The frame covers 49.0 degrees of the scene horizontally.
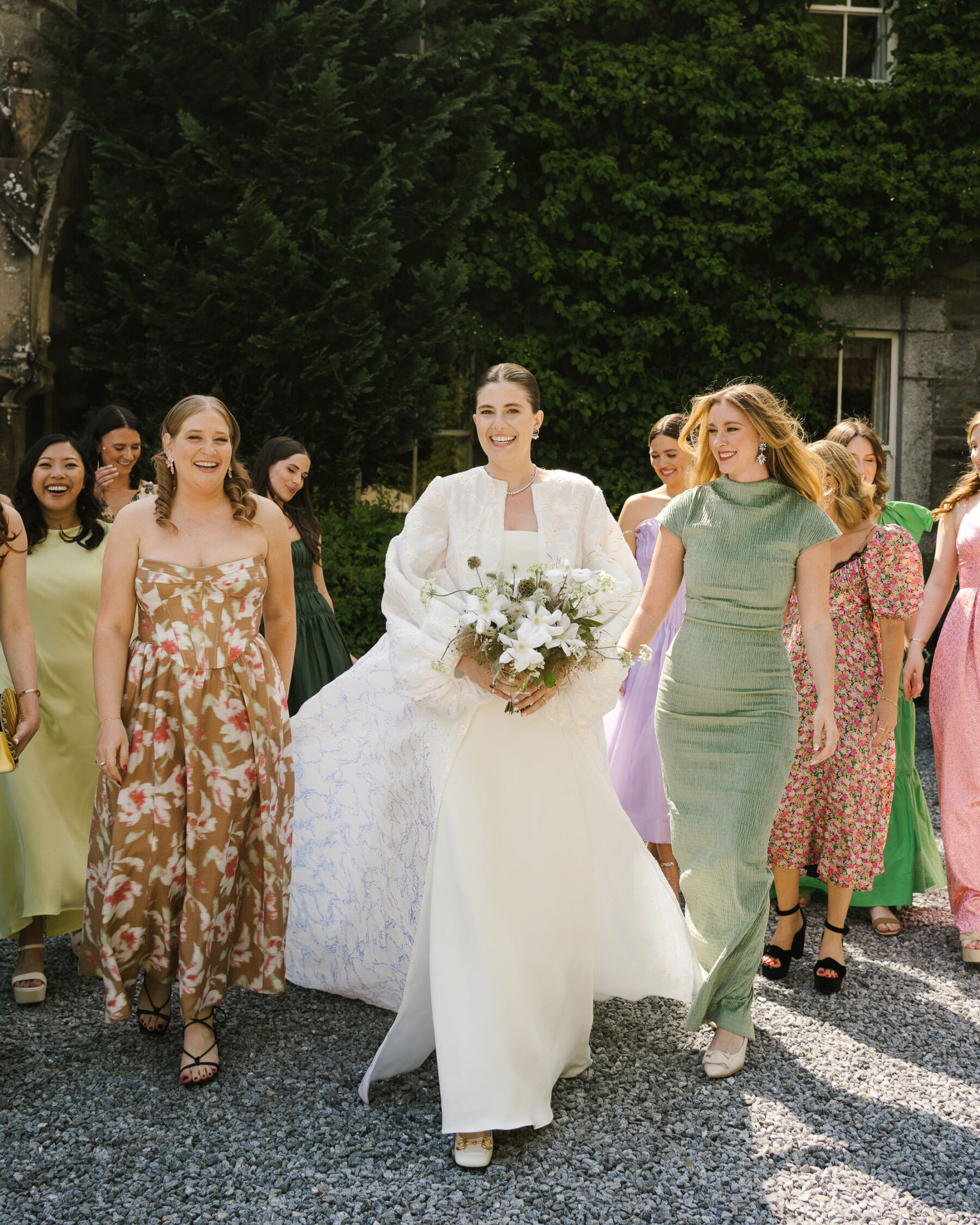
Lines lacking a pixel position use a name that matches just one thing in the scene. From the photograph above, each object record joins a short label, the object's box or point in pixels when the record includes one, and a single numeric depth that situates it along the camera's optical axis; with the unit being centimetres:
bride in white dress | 309
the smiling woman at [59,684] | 424
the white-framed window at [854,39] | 1051
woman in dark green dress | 601
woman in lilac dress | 504
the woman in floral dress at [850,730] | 433
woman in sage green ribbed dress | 353
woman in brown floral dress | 342
